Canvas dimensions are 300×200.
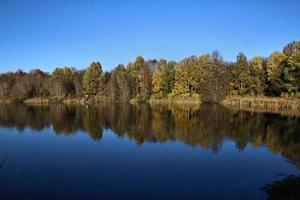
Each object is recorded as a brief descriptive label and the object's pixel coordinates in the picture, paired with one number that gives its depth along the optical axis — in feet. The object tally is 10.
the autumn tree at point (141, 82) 222.17
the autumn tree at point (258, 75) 165.20
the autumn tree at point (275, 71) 153.46
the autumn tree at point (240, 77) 175.04
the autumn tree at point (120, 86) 222.39
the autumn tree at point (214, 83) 189.48
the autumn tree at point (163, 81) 214.59
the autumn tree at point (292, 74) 141.95
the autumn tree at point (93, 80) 231.38
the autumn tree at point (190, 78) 201.22
